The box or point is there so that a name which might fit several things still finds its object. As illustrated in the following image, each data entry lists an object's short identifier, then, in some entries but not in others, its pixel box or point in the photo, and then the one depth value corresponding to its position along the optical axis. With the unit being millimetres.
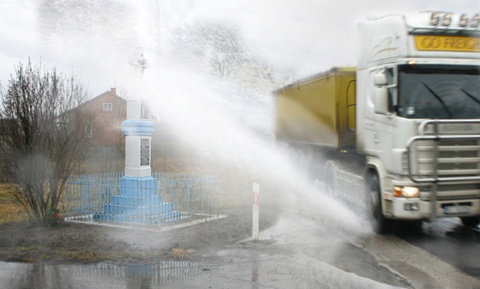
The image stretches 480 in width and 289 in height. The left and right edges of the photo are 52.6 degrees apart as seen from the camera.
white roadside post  9188
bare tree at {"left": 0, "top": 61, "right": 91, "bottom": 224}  10430
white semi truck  8266
